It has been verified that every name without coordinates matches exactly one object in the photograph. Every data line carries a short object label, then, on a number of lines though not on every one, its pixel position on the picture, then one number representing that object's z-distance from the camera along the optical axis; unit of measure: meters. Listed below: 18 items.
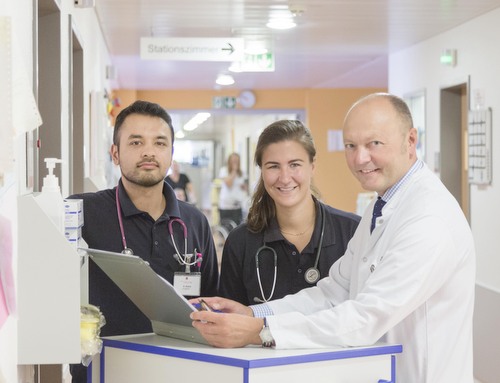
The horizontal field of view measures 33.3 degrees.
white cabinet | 1.88
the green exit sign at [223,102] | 15.57
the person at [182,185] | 13.54
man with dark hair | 2.71
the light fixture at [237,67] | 8.31
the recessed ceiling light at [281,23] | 7.29
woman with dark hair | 2.93
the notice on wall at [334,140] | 15.40
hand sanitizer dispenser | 2.00
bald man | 2.04
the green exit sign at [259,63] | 8.57
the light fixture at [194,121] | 20.58
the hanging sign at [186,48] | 7.25
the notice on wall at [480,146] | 6.57
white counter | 1.87
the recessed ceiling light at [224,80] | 11.02
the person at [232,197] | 14.21
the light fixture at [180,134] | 31.20
